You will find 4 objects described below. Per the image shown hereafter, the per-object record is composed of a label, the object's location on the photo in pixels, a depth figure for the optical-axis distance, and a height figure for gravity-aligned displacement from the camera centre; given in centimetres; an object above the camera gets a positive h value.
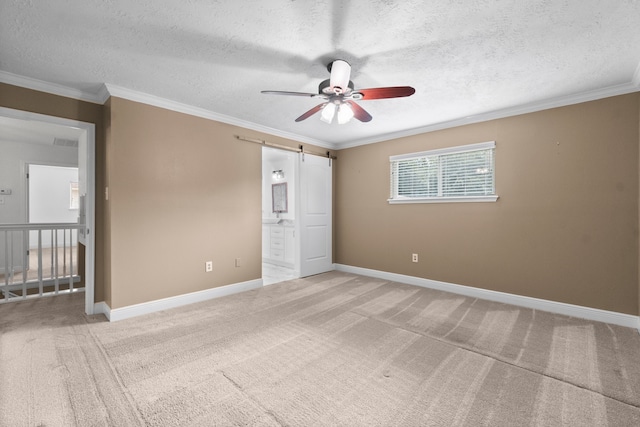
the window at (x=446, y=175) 368 +57
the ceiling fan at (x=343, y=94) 215 +96
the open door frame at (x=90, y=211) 299 +3
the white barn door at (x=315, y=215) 481 -1
